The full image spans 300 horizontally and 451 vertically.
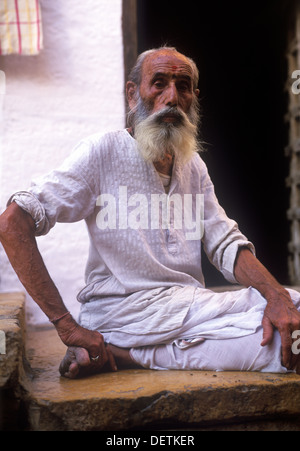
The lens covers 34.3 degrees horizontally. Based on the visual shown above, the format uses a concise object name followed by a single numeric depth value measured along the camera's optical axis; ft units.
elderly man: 5.64
